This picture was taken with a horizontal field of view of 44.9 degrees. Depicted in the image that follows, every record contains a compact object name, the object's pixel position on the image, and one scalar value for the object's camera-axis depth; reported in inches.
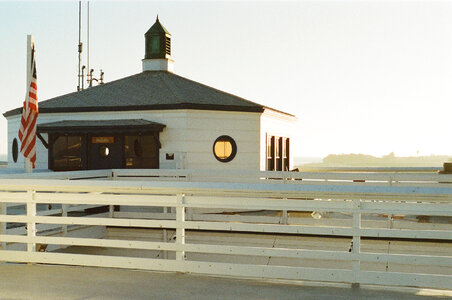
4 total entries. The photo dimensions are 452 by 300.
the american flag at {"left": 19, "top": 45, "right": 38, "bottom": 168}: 461.4
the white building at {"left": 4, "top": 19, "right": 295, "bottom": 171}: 653.9
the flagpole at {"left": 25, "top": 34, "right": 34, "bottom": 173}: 455.8
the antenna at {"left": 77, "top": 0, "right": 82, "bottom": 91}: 1116.2
